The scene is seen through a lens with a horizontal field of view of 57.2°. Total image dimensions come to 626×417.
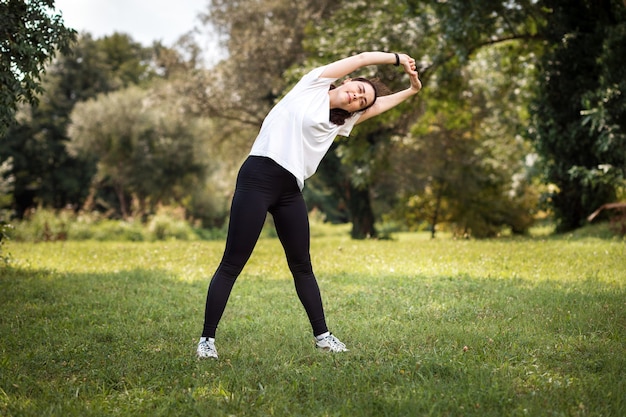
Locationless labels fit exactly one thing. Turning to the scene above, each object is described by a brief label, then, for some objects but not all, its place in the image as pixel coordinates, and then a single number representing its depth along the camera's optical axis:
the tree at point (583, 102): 12.85
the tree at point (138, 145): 30.59
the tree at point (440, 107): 15.44
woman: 4.46
